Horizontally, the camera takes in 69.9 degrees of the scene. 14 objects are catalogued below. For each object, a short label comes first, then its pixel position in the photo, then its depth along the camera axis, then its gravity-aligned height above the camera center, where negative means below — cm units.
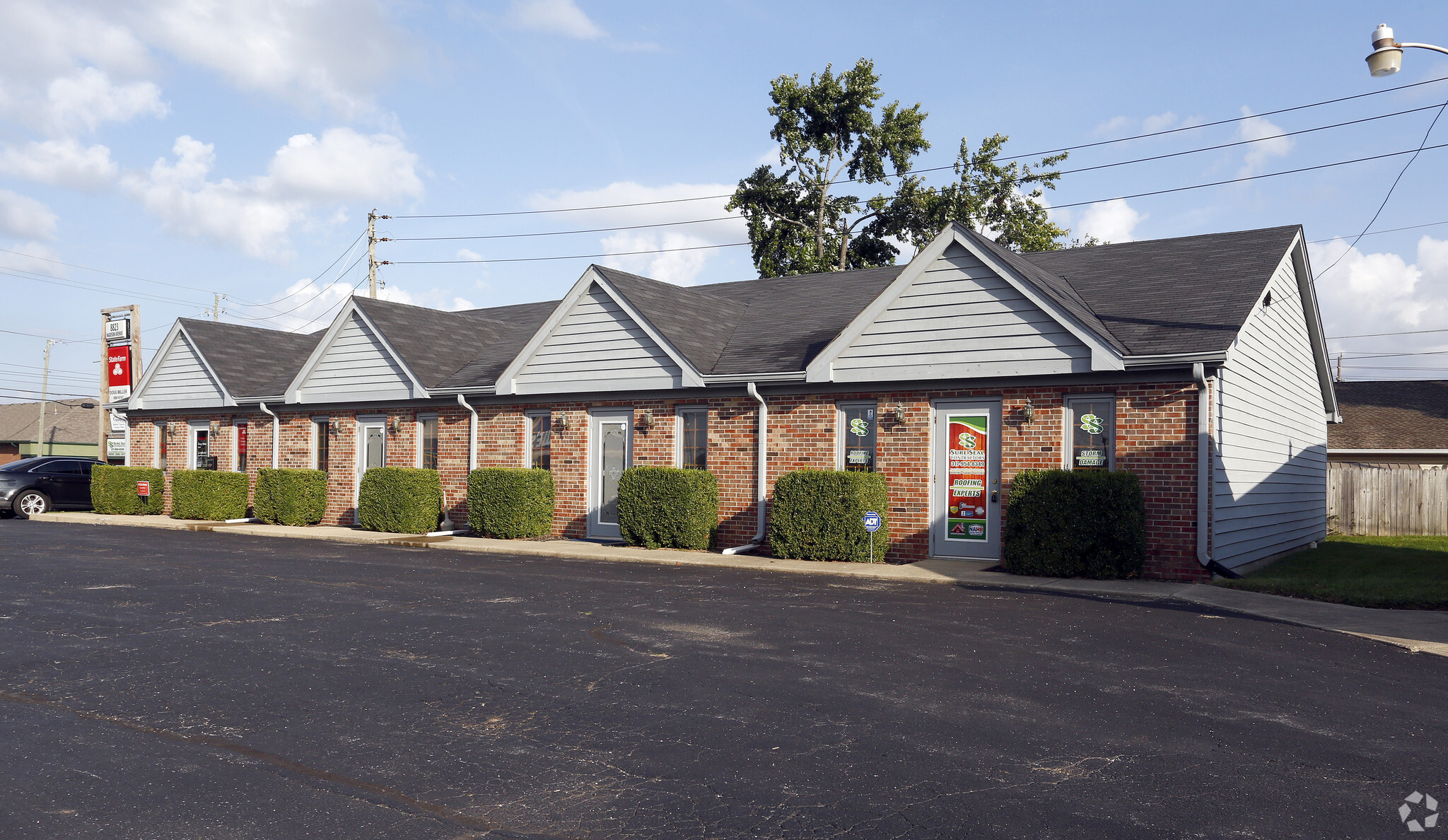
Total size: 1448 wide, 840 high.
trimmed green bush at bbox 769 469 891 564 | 1639 -125
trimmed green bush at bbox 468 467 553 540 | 2025 -137
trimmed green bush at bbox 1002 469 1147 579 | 1403 -118
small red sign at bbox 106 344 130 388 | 3078 +179
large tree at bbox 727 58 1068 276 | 3872 +931
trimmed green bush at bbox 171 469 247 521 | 2575 -167
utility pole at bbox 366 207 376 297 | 4222 +727
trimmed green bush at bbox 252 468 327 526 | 2416 -156
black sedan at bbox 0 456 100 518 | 2745 -163
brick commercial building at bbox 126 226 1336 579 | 1489 +82
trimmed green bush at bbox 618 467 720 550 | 1814 -130
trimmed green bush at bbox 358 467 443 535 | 2172 -146
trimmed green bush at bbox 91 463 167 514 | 2845 -175
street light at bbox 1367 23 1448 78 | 1170 +441
